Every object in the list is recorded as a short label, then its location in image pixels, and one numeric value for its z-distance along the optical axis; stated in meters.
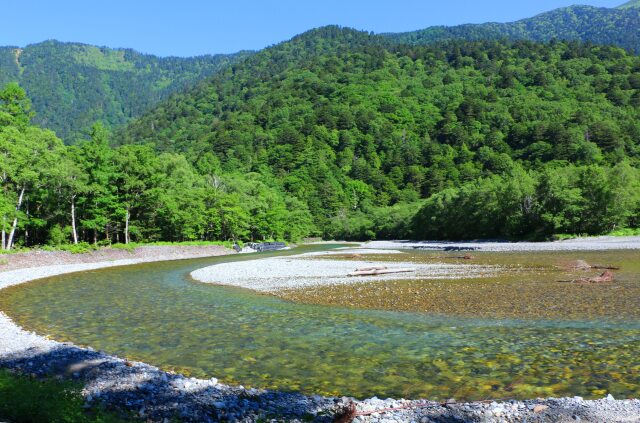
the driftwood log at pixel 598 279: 23.88
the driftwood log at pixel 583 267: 30.43
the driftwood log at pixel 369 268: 31.44
